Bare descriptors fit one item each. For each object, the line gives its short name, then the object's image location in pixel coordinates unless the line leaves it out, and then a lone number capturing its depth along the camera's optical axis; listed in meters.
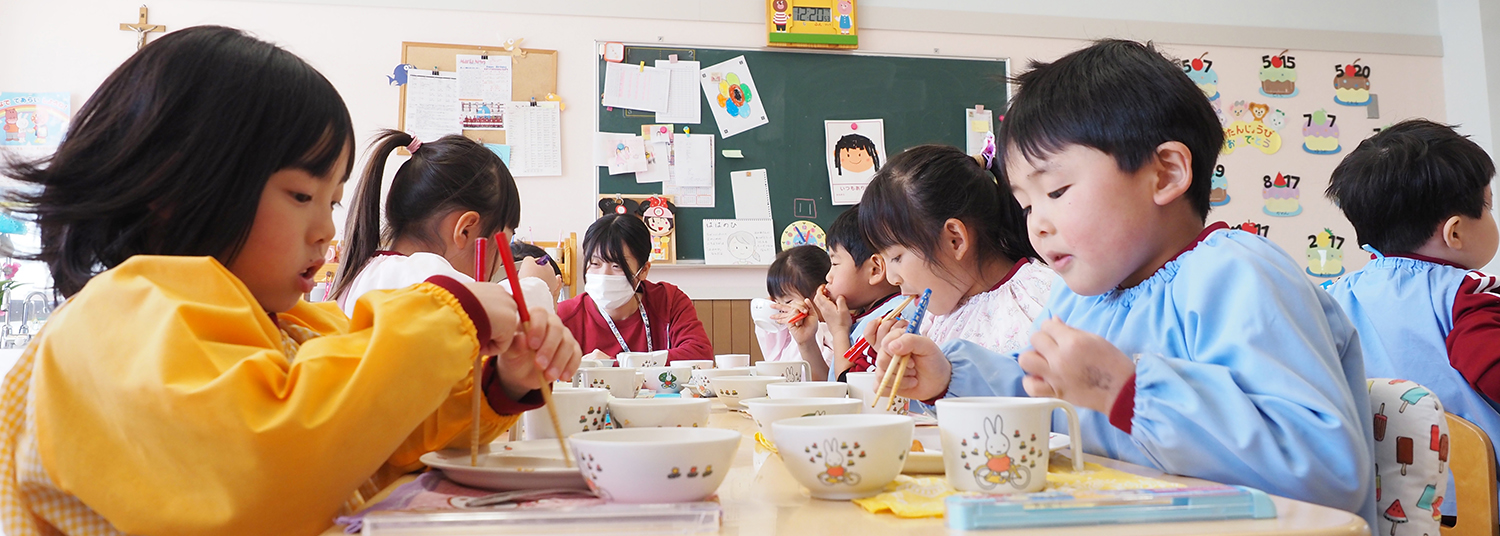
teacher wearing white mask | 3.11
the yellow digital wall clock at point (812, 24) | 3.79
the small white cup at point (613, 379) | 1.45
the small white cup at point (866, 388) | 1.23
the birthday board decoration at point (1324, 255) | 4.17
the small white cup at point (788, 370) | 1.78
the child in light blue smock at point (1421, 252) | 1.65
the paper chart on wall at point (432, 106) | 3.59
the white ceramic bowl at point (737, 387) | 1.43
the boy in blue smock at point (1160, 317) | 0.74
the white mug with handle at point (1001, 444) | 0.65
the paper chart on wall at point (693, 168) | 3.76
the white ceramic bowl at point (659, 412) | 0.84
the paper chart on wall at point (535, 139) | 3.64
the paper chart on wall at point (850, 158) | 3.87
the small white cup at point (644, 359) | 2.17
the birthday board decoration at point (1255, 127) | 4.16
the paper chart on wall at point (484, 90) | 3.63
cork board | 3.61
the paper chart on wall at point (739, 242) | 3.78
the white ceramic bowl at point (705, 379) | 1.78
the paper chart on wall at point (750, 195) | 3.80
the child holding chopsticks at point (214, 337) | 0.57
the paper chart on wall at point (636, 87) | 3.73
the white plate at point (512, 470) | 0.66
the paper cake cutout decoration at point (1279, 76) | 4.19
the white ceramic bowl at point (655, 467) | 0.57
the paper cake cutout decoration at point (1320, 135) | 4.19
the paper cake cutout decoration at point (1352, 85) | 4.22
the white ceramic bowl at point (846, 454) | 0.62
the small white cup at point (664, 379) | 1.79
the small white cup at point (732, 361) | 2.25
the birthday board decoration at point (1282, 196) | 4.16
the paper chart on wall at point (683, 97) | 3.77
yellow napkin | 0.59
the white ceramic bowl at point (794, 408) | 0.85
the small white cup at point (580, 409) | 0.92
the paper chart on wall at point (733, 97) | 3.79
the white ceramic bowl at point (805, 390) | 1.12
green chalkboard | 3.79
